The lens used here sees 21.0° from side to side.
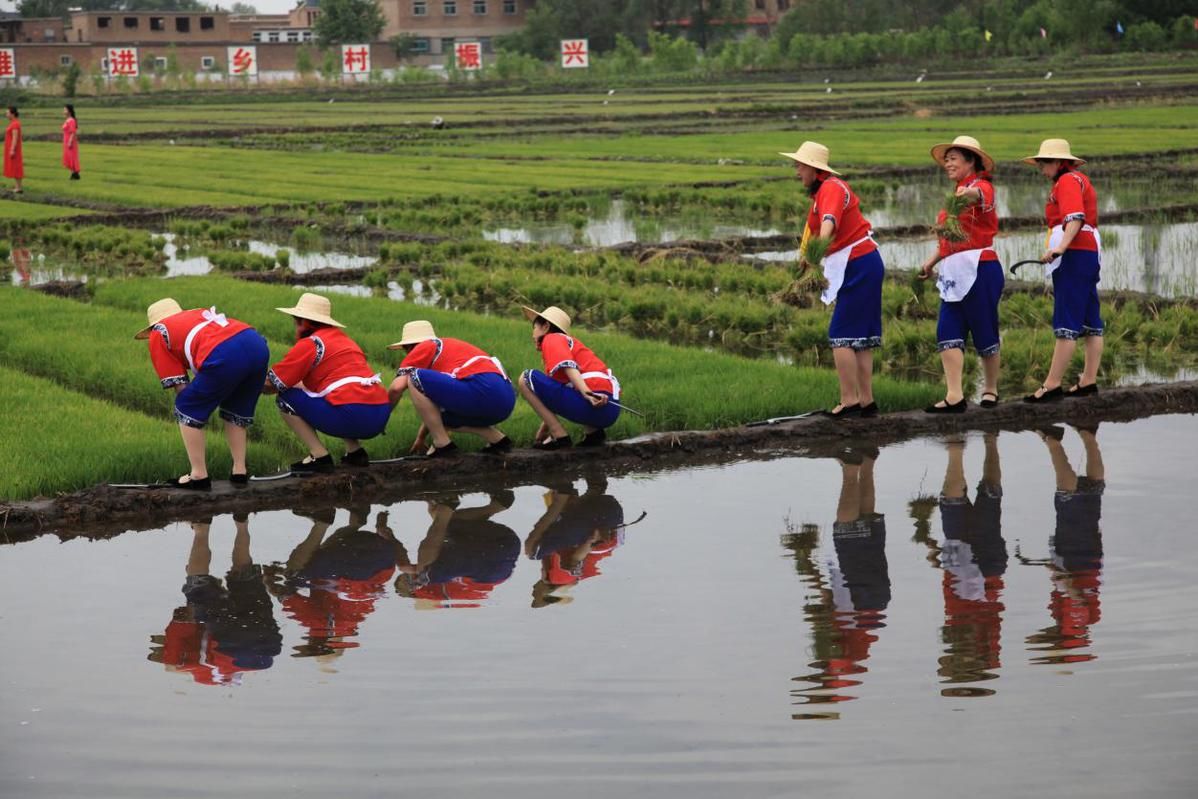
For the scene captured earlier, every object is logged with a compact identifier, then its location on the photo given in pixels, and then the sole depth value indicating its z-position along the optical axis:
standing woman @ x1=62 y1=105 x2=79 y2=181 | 50.19
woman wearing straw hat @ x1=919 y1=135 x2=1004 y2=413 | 17.28
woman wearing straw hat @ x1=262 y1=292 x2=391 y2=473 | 14.78
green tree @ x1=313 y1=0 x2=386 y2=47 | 154.65
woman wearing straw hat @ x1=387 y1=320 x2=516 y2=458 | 15.10
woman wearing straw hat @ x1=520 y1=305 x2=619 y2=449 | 15.44
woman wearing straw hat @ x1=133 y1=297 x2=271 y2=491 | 14.15
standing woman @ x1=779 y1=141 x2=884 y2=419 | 17.21
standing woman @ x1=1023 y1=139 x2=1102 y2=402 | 17.65
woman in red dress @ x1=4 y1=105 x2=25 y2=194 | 49.06
